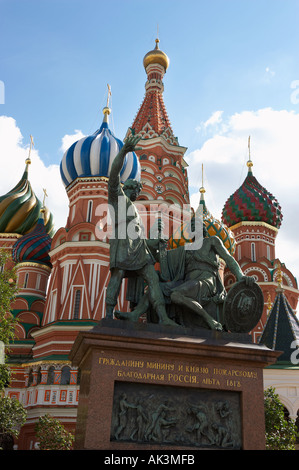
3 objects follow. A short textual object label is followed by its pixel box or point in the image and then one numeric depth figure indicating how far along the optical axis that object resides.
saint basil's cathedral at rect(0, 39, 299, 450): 22.64
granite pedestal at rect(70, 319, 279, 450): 6.69
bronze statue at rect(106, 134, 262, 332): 7.89
